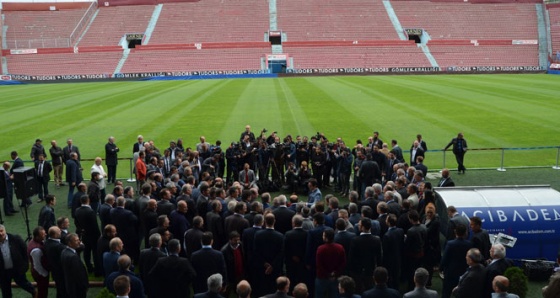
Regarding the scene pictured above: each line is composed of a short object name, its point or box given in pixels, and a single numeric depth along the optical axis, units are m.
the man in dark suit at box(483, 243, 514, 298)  6.19
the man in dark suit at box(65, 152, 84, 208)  12.91
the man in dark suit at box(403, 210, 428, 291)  7.39
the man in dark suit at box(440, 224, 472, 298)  6.84
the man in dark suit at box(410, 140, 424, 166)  14.21
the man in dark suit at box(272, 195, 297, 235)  8.12
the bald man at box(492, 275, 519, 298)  5.36
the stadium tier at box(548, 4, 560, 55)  71.50
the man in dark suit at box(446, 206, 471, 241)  7.68
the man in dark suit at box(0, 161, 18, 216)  12.13
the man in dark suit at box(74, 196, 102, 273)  8.53
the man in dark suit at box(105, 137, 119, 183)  14.77
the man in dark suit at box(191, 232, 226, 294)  6.72
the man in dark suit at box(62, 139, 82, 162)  14.48
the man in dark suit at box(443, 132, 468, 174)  15.50
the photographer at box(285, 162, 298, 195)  13.63
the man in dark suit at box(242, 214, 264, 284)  7.41
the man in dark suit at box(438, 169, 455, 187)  10.43
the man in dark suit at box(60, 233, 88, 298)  6.73
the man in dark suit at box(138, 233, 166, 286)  6.69
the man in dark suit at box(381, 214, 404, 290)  7.30
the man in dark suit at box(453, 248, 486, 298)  6.17
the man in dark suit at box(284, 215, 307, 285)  7.32
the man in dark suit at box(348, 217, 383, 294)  6.96
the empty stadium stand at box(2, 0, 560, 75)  66.88
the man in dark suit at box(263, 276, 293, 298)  5.54
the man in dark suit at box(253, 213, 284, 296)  7.21
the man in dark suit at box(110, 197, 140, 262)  8.37
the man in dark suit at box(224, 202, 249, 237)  7.80
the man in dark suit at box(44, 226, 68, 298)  7.09
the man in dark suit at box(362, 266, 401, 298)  5.60
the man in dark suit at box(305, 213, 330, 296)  7.30
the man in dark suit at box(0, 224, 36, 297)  7.30
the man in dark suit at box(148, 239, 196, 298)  6.49
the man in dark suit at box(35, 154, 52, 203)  13.29
